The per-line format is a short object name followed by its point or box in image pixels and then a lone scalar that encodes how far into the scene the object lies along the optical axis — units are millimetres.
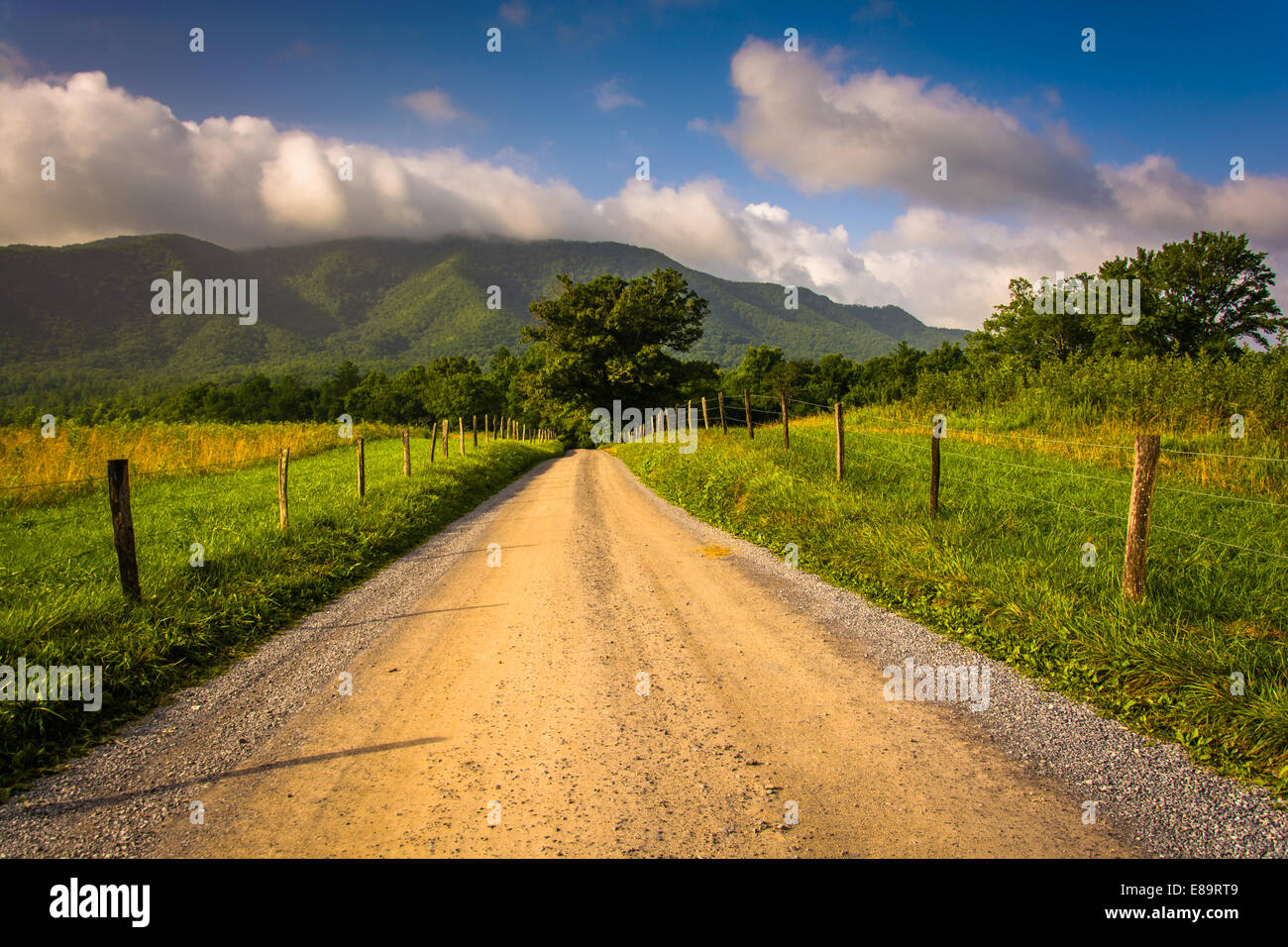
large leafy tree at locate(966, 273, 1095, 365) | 51219
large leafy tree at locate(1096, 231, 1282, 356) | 42562
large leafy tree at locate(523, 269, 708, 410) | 46406
